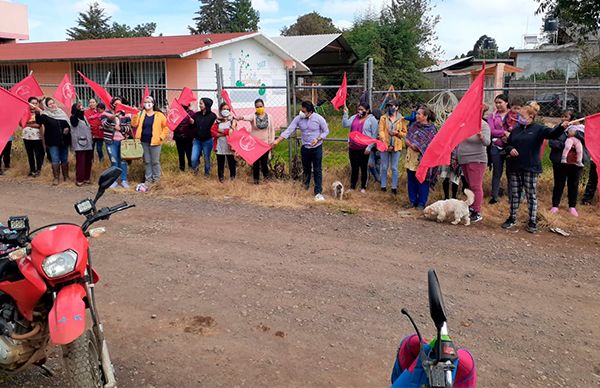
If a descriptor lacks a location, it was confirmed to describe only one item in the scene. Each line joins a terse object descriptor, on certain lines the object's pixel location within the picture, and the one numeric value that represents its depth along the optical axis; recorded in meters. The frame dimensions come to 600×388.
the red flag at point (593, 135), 6.94
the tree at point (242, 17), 68.00
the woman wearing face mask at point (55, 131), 10.45
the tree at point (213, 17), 68.12
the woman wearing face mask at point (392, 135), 9.38
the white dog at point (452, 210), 7.88
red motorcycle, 2.96
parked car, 17.54
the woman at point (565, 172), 8.34
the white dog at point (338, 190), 9.39
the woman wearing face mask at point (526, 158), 7.57
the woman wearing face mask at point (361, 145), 9.58
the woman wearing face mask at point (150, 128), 10.16
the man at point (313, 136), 9.41
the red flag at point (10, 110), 6.80
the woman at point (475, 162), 8.18
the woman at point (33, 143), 11.05
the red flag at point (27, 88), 11.13
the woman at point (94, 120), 10.98
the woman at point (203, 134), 10.55
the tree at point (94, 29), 59.84
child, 8.27
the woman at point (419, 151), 8.71
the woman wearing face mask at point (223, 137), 10.30
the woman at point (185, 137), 10.92
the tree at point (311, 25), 65.62
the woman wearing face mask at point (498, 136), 8.76
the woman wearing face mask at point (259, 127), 10.37
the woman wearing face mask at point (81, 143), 10.54
